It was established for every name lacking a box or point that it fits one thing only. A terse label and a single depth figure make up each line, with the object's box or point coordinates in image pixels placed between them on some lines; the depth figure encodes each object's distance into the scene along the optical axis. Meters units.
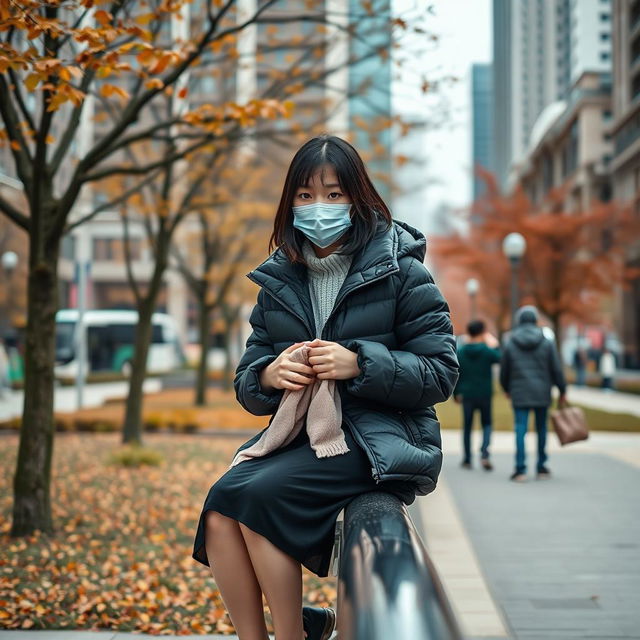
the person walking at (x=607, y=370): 29.48
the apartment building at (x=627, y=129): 50.22
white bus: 43.09
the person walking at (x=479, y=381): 11.23
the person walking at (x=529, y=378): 10.23
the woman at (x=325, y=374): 2.56
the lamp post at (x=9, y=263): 17.08
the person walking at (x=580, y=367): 32.69
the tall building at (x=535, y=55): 87.81
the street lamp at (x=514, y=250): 17.08
